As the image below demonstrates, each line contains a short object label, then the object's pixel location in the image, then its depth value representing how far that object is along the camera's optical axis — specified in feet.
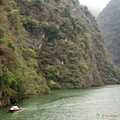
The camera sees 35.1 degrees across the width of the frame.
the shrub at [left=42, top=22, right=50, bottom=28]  183.71
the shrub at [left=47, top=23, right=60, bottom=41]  188.96
